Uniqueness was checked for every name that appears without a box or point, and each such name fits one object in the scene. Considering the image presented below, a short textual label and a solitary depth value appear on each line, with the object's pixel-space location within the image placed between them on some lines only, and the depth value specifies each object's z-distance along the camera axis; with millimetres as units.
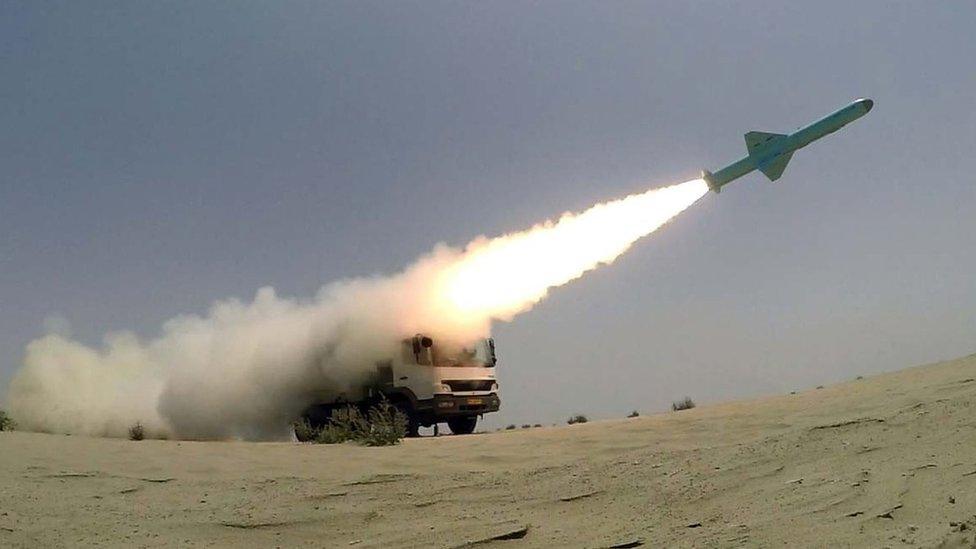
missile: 18422
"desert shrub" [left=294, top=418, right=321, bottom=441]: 16094
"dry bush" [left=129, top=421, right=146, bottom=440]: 14289
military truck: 18188
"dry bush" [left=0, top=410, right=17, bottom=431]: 14677
